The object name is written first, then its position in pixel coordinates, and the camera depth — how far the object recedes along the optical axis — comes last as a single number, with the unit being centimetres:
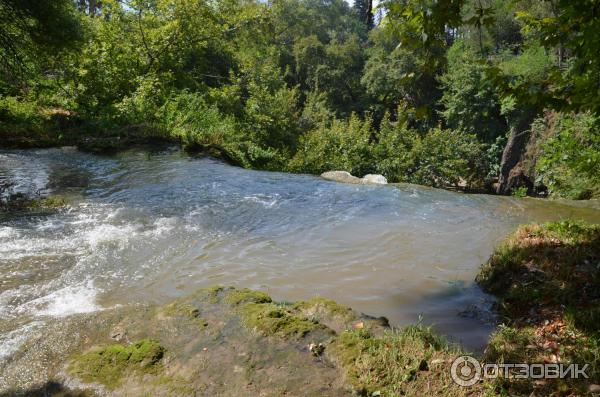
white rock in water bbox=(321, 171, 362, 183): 1222
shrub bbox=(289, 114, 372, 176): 1622
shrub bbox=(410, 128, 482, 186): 1688
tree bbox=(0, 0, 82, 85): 1065
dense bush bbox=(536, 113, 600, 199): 500
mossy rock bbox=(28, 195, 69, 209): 697
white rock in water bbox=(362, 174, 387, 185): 1203
